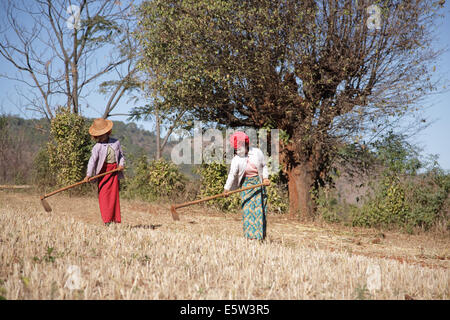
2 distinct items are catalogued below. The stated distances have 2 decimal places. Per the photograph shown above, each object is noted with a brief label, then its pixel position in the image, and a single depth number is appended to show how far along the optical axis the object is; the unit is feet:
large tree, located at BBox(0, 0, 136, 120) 75.20
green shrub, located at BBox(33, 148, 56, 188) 60.64
